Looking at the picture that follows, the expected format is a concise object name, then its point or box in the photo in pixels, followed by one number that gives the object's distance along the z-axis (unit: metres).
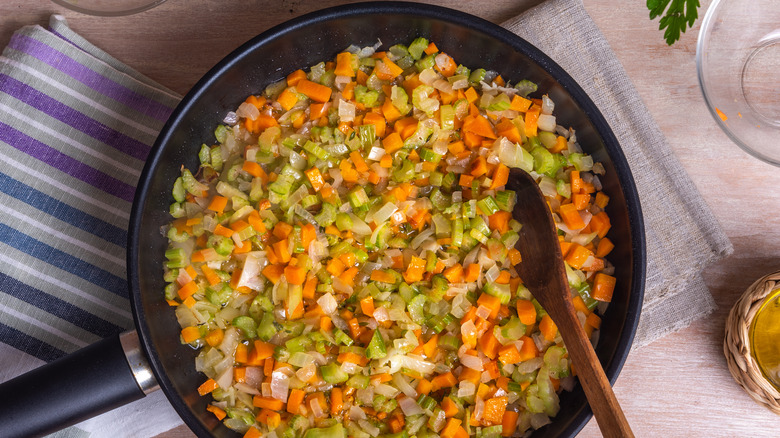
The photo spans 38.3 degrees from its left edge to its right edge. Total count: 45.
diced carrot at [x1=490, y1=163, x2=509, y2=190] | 0.66
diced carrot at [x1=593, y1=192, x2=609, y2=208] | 0.67
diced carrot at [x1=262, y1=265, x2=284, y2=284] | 0.67
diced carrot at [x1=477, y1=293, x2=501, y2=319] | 0.66
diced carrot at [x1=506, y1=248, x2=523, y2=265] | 0.66
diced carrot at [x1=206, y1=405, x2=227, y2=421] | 0.67
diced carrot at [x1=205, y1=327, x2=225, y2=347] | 0.67
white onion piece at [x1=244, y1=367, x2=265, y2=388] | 0.67
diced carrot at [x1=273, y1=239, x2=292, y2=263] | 0.66
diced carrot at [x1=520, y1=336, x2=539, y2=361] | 0.66
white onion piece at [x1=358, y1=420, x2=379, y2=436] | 0.66
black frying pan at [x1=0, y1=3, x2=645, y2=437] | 0.62
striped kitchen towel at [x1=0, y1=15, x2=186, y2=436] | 0.70
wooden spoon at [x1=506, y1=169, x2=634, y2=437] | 0.63
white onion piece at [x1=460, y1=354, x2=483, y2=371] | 0.66
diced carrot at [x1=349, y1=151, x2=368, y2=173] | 0.67
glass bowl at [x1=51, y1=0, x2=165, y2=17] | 0.69
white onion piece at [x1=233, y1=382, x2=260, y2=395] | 0.67
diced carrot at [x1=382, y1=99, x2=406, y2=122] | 0.68
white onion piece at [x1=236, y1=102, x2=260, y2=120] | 0.69
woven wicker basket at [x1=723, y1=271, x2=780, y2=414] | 0.67
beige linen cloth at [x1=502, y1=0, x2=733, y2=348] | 0.70
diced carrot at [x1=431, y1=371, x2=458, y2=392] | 0.66
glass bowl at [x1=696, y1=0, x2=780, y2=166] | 0.70
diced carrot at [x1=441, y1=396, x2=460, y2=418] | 0.65
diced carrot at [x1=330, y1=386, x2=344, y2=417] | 0.66
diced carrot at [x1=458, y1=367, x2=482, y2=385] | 0.66
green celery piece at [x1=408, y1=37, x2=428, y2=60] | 0.68
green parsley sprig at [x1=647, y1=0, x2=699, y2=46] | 0.66
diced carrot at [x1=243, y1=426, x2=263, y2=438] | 0.66
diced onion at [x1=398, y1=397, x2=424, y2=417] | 0.66
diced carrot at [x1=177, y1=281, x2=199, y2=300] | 0.67
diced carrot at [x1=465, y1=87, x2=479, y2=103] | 0.68
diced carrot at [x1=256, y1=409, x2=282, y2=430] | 0.66
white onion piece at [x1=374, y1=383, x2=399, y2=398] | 0.66
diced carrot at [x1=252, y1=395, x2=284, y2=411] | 0.66
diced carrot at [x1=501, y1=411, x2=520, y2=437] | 0.67
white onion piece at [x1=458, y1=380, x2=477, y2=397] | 0.66
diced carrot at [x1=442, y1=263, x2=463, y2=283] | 0.66
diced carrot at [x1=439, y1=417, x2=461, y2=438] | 0.65
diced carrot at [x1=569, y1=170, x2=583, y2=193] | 0.67
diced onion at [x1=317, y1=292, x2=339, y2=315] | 0.66
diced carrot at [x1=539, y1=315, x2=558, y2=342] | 0.66
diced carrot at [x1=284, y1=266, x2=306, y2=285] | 0.66
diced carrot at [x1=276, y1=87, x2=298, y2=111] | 0.68
